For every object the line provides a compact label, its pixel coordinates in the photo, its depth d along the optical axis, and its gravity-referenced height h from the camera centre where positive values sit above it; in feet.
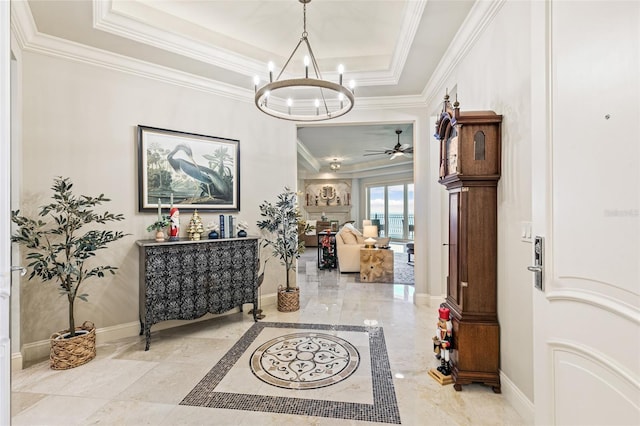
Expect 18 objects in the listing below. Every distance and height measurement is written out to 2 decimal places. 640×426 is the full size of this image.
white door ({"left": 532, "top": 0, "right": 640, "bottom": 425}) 2.90 +0.06
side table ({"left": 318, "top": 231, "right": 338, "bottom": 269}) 21.26 -2.72
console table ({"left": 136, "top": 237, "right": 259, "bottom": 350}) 8.83 -2.09
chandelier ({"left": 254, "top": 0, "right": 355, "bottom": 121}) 9.32 +5.12
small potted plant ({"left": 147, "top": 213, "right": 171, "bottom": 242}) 9.55 -0.35
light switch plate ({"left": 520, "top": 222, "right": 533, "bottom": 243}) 5.67 -0.36
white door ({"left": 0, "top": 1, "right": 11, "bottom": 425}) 3.08 +0.08
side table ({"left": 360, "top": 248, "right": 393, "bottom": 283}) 16.99 -3.16
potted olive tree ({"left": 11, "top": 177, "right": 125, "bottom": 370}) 7.49 -0.86
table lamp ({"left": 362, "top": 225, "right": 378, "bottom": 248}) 18.65 -1.28
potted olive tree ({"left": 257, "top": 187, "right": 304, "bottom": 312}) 12.14 -0.87
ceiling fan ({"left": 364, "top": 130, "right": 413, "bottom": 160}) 20.87 +4.89
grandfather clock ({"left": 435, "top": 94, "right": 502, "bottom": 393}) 6.62 -0.75
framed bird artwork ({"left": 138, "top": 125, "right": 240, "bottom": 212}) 10.02 +1.66
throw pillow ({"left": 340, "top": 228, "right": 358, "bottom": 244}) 19.44 -1.58
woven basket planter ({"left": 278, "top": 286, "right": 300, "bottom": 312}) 12.09 -3.60
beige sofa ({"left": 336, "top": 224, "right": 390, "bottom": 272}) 19.16 -2.29
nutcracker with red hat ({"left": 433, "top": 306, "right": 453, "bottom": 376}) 7.05 -3.07
